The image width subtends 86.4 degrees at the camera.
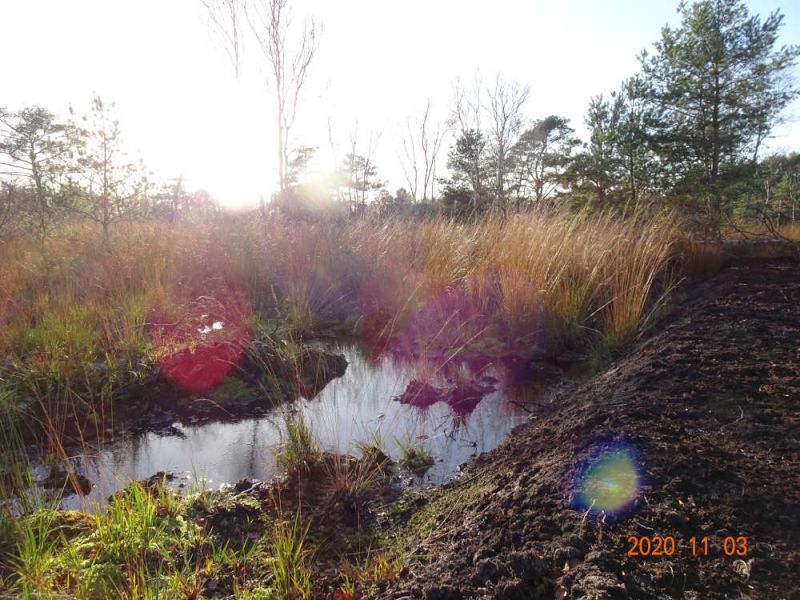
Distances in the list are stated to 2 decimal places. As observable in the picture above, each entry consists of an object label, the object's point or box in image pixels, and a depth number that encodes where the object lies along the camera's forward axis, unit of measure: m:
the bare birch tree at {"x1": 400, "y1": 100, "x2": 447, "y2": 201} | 28.64
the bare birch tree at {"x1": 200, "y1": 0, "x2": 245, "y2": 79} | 12.01
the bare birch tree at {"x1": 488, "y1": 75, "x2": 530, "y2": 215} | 24.11
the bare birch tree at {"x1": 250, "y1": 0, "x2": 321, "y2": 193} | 12.17
